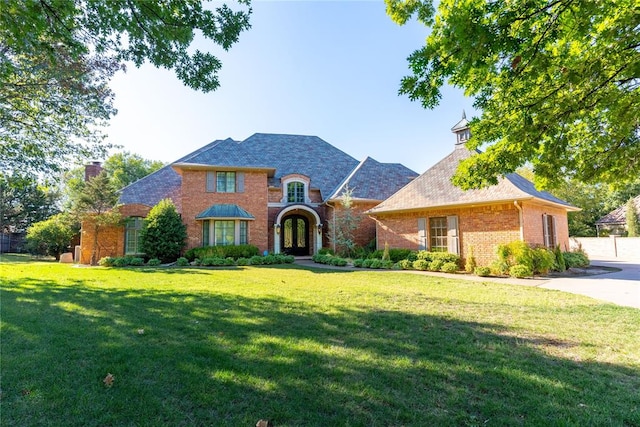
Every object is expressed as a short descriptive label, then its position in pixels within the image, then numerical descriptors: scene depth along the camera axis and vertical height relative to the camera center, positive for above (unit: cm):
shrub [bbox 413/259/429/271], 1381 -97
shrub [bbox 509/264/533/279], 1098 -104
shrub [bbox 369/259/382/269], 1469 -98
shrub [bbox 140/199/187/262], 1647 +67
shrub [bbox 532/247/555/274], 1159 -75
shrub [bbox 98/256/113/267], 1541 -73
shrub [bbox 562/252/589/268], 1377 -86
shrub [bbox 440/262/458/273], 1286 -102
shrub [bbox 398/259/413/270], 1419 -98
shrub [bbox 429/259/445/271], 1340 -97
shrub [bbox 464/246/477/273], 1270 -90
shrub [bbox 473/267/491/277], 1184 -111
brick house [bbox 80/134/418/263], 1811 +308
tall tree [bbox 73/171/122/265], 1636 +221
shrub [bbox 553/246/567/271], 1286 -83
